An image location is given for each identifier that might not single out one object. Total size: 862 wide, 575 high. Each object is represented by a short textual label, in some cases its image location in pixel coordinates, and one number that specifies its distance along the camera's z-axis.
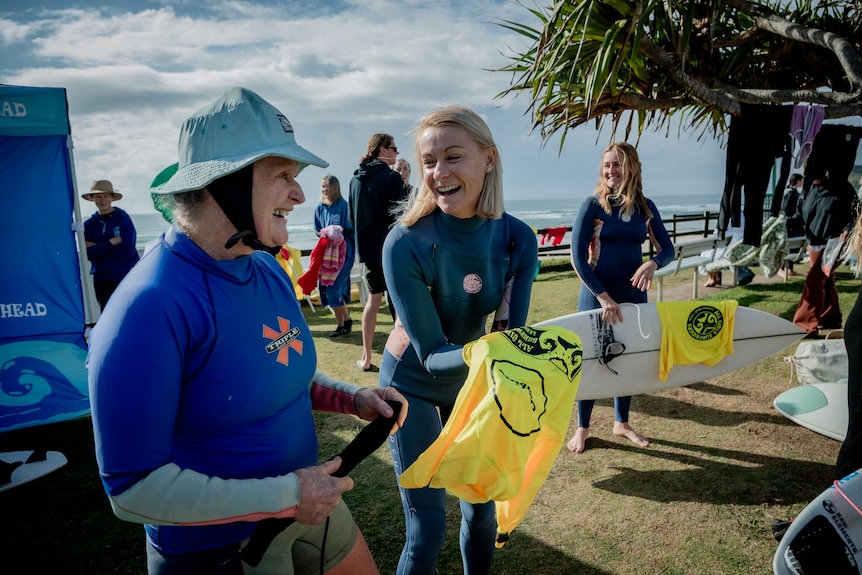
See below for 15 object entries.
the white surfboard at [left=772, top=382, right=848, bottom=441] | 3.82
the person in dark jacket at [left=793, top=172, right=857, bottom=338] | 6.65
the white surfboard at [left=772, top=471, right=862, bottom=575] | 1.78
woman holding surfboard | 3.88
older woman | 1.05
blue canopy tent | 4.56
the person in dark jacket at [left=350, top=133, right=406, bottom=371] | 5.52
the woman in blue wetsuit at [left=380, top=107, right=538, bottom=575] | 1.97
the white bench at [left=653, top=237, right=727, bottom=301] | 8.61
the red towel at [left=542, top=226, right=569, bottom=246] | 12.76
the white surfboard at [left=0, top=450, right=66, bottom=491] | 3.52
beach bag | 4.41
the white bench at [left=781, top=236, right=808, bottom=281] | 9.53
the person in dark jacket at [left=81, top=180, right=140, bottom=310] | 6.41
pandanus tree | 6.89
